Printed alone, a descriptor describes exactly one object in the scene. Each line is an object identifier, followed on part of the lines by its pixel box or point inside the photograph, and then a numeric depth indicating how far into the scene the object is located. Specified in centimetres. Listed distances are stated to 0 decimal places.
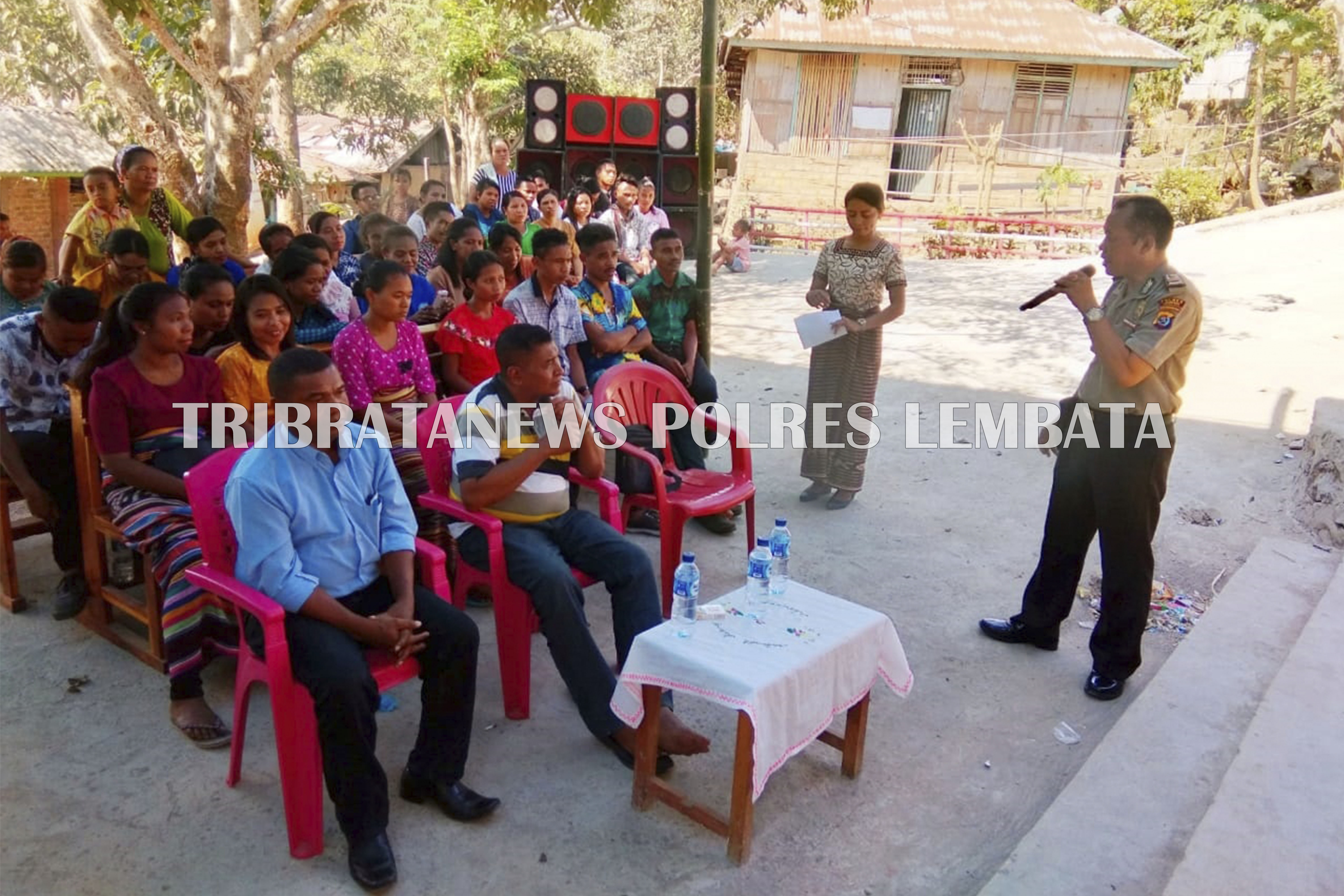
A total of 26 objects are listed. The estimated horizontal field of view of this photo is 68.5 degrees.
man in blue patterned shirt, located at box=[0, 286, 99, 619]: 377
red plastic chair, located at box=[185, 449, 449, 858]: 261
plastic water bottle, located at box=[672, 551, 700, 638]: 286
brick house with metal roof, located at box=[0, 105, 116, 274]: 1339
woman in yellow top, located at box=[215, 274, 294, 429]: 368
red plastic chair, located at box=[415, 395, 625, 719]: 327
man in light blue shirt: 258
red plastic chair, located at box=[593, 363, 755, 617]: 406
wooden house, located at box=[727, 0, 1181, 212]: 1811
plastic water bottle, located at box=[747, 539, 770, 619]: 308
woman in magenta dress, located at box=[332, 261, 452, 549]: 409
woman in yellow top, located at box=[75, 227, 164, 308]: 443
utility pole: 556
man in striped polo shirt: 311
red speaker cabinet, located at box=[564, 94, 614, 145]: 1131
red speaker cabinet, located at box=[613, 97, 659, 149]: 1134
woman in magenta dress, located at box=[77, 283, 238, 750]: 318
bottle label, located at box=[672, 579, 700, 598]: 290
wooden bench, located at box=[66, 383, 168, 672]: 352
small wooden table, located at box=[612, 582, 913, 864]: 259
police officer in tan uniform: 329
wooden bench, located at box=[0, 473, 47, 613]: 391
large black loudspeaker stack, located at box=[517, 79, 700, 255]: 1123
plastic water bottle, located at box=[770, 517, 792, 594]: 335
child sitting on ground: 1359
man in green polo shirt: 541
